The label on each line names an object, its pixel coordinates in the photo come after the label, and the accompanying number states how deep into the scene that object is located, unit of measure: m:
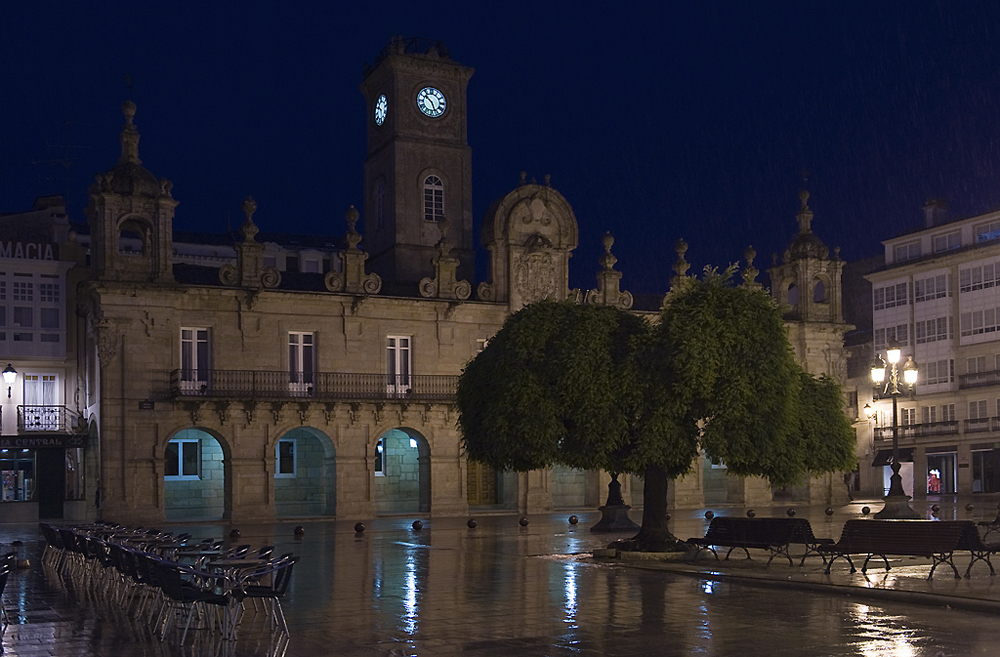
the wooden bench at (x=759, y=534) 18.64
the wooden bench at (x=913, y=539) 16.02
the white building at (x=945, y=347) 55.56
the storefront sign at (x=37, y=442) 41.72
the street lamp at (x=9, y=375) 37.91
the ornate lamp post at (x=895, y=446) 28.88
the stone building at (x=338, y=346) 39.28
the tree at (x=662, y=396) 20.28
